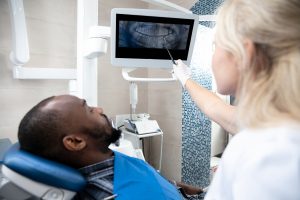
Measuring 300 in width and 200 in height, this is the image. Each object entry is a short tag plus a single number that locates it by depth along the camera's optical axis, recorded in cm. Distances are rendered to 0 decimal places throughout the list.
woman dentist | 56
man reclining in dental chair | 92
